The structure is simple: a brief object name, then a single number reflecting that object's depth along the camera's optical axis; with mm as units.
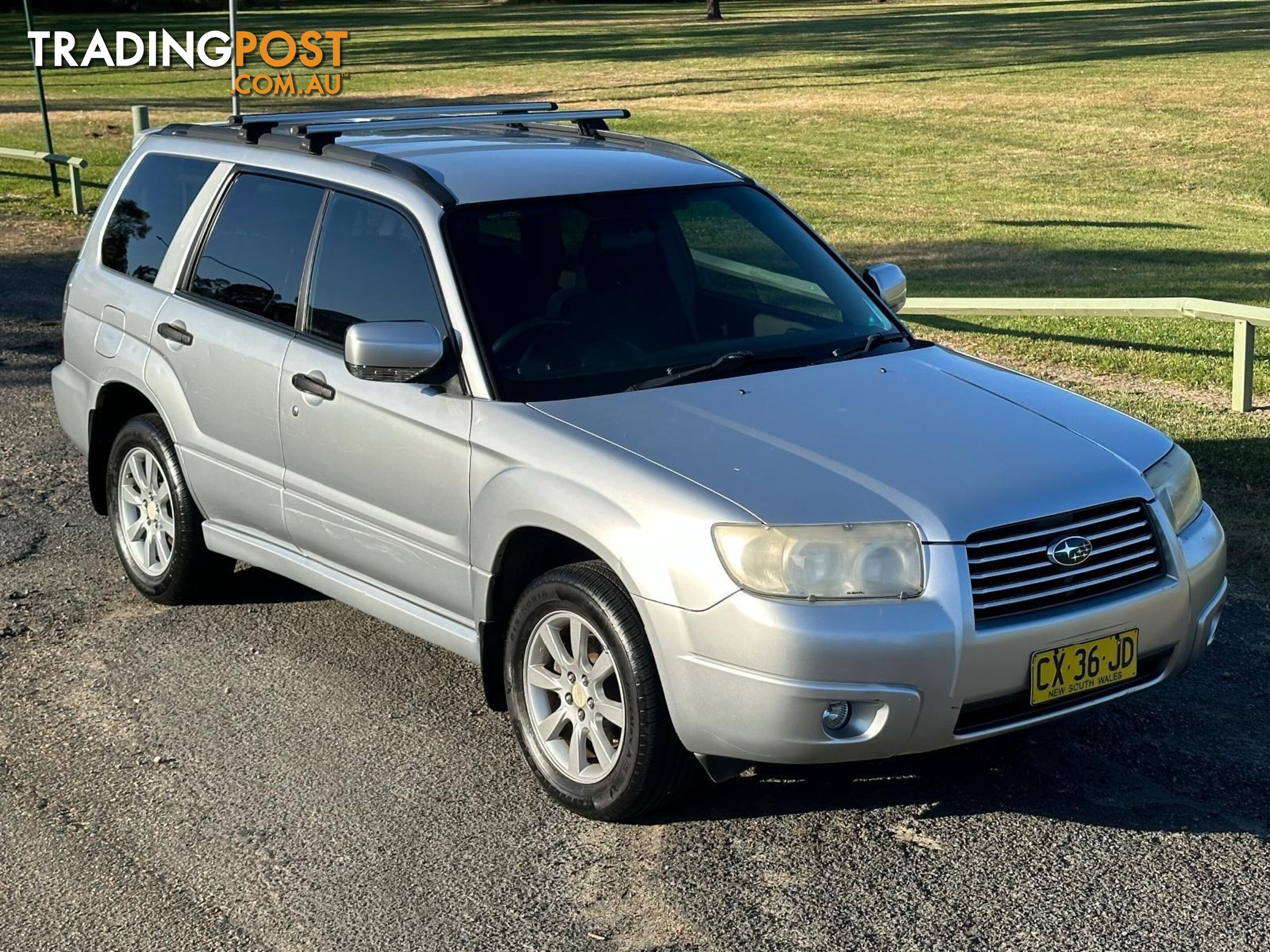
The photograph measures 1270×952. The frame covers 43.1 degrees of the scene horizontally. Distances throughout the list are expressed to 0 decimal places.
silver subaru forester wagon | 4227
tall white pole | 16688
